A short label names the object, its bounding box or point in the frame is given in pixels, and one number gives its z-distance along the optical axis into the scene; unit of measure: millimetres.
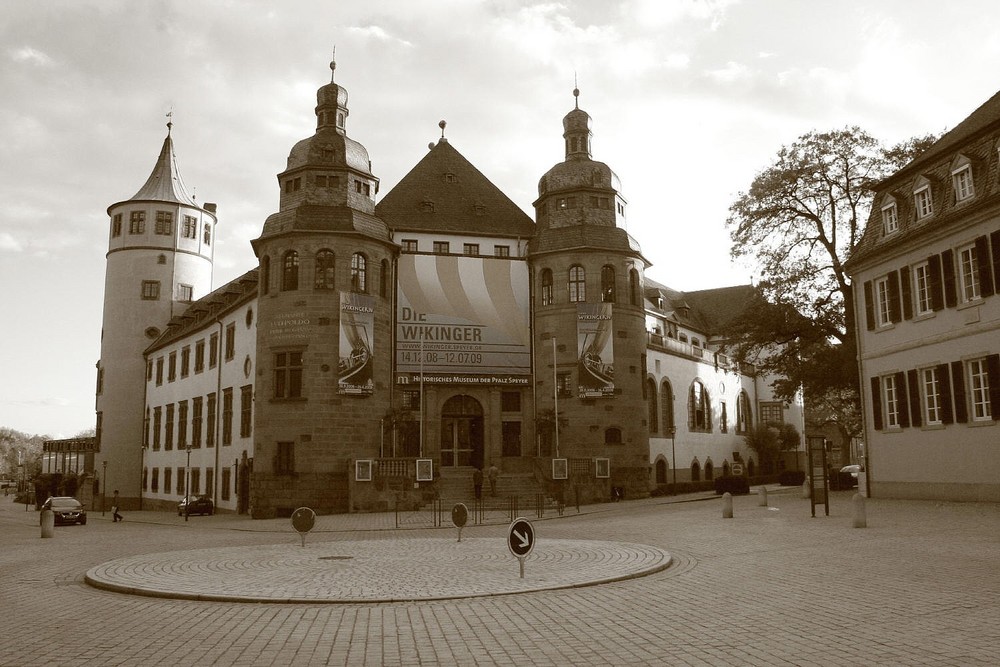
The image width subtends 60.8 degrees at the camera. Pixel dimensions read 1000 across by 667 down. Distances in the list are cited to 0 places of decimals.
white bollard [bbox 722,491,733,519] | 25188
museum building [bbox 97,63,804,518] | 37281
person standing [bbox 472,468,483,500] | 35406
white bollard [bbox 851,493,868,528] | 20359
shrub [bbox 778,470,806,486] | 51506
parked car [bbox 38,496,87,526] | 38250
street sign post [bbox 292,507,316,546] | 18953
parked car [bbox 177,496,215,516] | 43000
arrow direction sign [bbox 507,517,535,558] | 13086
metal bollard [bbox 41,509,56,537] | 26328
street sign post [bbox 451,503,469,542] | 19861
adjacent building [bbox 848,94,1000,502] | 25766
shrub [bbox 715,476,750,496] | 40034
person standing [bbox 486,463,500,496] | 37194
